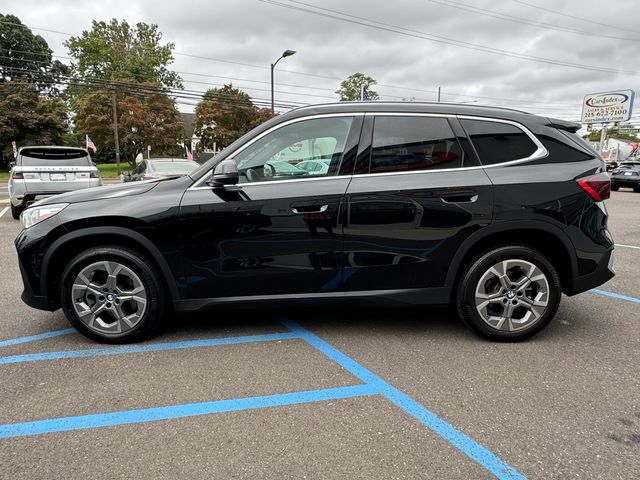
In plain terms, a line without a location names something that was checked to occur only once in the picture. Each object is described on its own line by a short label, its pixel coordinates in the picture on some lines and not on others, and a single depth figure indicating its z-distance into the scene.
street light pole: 20.68
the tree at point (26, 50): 57.38
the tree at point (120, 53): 52.94
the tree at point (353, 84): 78.12
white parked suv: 9.58
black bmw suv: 3.25
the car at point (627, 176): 21.09
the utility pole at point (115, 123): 33.88
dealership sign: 36.56
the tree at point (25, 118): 37.53
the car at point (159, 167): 10.48
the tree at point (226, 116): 46.22
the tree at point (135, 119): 40.00
